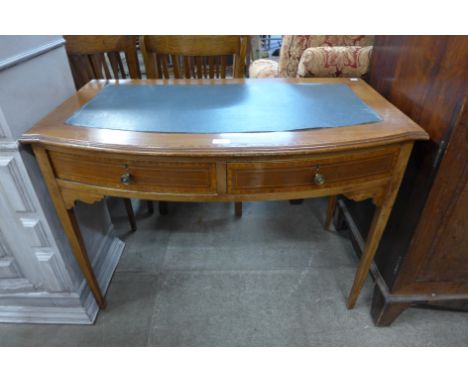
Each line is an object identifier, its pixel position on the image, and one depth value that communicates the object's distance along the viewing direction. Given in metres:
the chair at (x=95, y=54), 1.33
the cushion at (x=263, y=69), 1.92
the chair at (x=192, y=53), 1.35
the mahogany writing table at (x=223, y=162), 0.70
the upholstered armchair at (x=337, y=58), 1.21
